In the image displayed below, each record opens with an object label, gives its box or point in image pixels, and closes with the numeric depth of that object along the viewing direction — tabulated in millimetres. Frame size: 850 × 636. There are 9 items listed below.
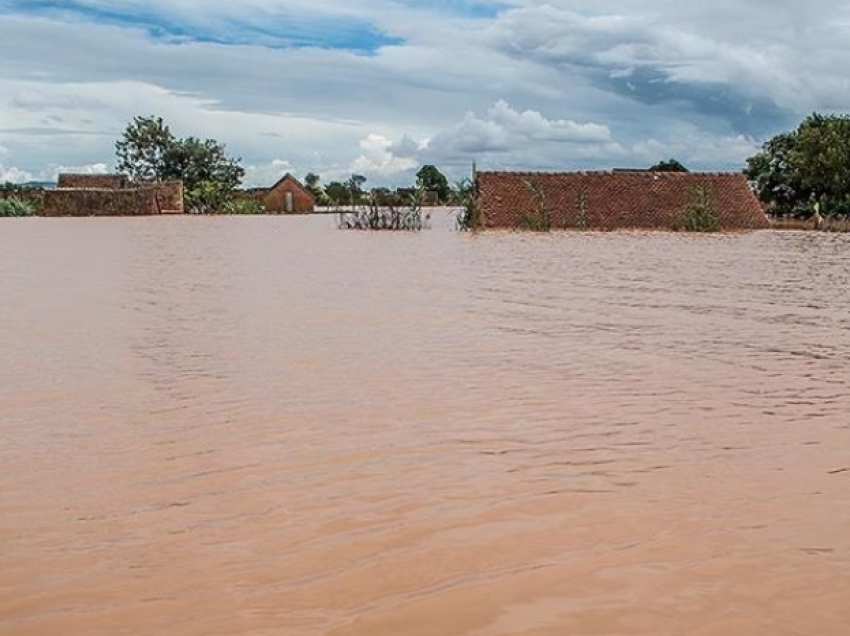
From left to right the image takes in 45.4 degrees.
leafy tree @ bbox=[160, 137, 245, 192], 58906
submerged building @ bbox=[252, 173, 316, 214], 65562
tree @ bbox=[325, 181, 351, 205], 77250
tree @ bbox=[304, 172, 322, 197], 77438
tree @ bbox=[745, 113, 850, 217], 32719
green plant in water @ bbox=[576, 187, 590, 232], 30562
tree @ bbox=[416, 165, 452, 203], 64500
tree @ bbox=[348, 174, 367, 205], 68394
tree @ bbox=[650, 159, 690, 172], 52094
